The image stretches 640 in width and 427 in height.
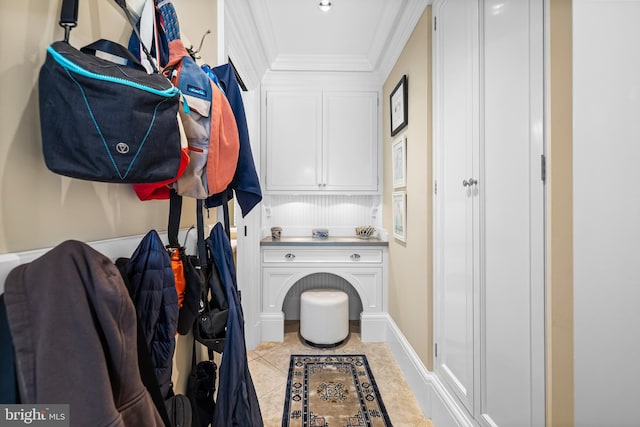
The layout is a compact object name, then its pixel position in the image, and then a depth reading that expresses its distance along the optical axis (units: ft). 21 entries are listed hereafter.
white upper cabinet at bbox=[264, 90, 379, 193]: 9.12
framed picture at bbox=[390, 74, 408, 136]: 6.83
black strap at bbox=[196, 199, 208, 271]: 3.05
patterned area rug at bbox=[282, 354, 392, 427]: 5.32
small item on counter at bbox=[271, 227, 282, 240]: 9.37
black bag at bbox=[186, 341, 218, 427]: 3.25
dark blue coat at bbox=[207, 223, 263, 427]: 3.08
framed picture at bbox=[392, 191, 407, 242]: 6.98
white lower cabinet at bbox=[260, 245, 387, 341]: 8.58
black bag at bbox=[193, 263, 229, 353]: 3.05
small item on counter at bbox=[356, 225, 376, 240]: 9.39
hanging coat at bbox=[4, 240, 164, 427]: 1.38
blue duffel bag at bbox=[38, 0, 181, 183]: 1.59
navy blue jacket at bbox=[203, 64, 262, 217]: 3.46
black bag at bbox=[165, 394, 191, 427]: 2.37
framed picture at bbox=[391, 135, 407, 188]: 6.97
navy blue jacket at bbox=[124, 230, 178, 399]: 2.21
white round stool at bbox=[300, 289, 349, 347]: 7.92
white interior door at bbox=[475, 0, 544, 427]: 2.97
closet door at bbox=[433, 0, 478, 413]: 4.16
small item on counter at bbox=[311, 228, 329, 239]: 9.66
